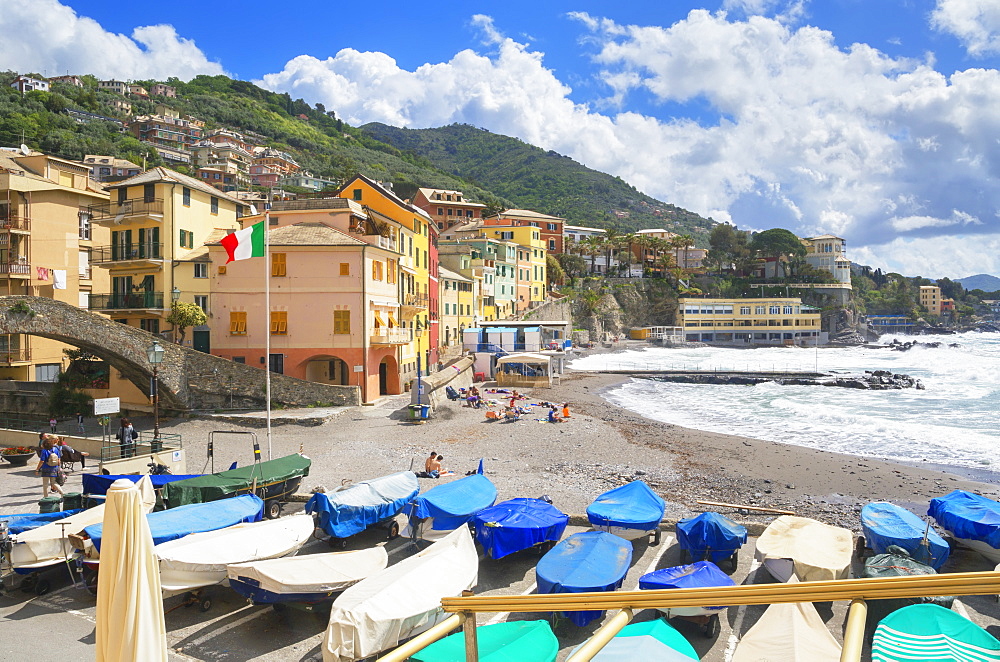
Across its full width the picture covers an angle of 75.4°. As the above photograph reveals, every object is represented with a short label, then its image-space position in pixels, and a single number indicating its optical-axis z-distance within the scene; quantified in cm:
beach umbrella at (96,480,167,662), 615
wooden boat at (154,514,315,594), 1095
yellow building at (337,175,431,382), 4091
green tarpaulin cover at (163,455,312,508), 1512
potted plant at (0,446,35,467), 2184
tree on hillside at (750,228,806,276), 13775
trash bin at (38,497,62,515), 1412
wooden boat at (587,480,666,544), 1456
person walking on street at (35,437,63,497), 1733
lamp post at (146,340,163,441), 2183
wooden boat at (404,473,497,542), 1445
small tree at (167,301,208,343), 3256
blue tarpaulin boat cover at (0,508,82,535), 1289
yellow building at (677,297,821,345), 11362
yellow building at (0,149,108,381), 3497
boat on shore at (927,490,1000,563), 1390
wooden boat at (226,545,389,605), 1059
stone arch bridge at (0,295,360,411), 2528
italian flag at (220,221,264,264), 1989
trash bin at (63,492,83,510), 1489
